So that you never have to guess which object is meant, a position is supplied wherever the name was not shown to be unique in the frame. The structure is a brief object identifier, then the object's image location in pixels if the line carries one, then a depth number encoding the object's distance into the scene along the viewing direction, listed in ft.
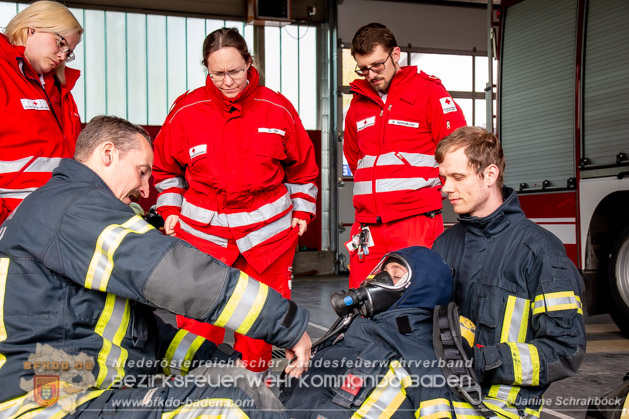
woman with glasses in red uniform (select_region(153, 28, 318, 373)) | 10.09
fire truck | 17.56
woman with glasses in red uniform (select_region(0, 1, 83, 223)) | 9.19
